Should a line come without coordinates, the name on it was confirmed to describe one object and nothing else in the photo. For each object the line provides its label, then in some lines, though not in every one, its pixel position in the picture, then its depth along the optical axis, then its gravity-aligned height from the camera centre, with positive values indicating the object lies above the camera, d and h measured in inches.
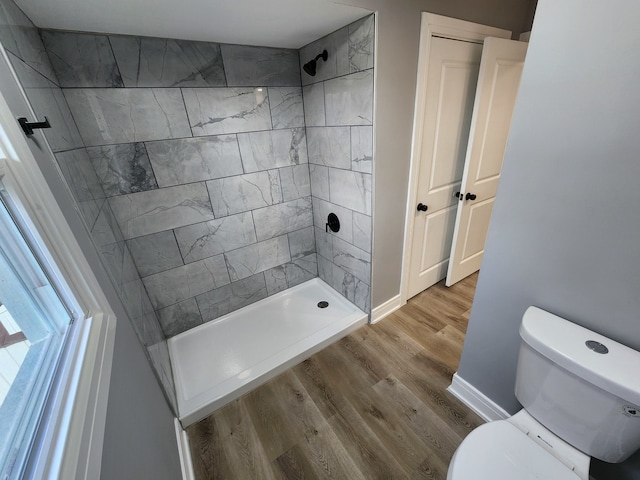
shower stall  51.2 -13.1
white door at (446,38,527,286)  67.7 -10.6
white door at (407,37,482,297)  65.2 -9.9
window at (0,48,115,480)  19.7 -18.1
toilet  31.1 -37.1
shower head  63.4 +11.8
